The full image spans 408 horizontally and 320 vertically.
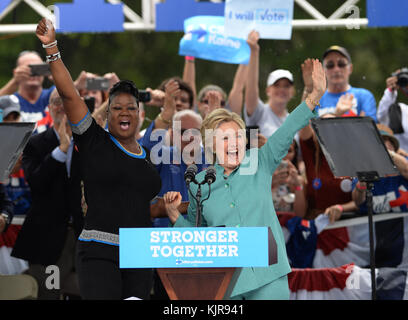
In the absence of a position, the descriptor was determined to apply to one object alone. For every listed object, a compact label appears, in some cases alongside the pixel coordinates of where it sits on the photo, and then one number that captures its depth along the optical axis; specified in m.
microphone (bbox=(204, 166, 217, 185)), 7.44
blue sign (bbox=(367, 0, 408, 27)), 13.06
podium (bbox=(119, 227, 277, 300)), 6.84
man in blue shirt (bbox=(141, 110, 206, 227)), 9.95
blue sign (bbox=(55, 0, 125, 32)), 13.30
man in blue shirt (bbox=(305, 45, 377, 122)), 12.82
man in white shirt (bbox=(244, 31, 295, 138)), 12.34
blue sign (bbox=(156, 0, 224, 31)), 14.29
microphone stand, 7.39
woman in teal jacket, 7.38
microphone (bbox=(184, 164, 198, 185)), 7.28
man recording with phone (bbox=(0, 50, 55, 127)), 13.31
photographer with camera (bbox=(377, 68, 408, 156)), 13.06
